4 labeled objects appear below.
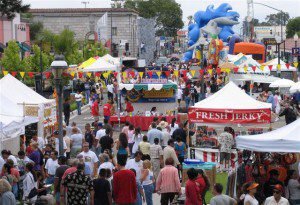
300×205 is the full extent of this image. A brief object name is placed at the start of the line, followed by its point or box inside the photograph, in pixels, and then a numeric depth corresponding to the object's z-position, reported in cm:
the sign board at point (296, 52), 7114
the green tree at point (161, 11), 17075
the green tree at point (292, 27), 15788
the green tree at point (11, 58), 5819
